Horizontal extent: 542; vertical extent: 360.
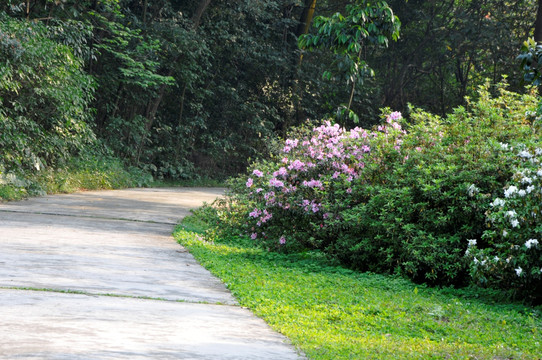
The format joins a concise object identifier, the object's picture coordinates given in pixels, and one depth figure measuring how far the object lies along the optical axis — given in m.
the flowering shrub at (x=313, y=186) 18.10
